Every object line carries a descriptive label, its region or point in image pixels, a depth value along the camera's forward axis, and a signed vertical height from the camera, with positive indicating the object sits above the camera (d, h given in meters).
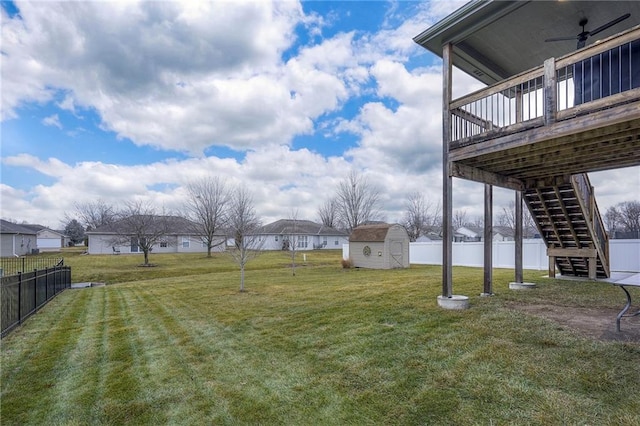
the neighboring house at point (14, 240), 28.97 -1.55
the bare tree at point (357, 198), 37.78 +2.86
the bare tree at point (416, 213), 45.63 +1.41
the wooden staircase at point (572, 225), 8.21 -0.06
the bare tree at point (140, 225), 23.61 -0.19
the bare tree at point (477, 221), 65.41 +0.35
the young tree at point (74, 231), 51.69 -1.28
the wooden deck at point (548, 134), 4.35 +1.32
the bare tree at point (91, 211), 48.03 +1.73
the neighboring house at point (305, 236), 41.66 -1.69
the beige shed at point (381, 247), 17.56 -1.34
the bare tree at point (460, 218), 58.69 +0.86
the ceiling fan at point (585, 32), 6.19 +3.75
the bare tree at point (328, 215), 48.91 +1.17
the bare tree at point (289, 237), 16.62 -1.47
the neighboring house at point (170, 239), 33.15 -1.80
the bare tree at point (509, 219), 42.69 +0.48
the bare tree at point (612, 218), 43.75 +0.64
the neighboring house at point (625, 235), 17.07 -0.66
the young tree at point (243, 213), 18.44 +0.84
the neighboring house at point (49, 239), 46.26 -2.25
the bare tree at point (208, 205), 31.19 +1.70
